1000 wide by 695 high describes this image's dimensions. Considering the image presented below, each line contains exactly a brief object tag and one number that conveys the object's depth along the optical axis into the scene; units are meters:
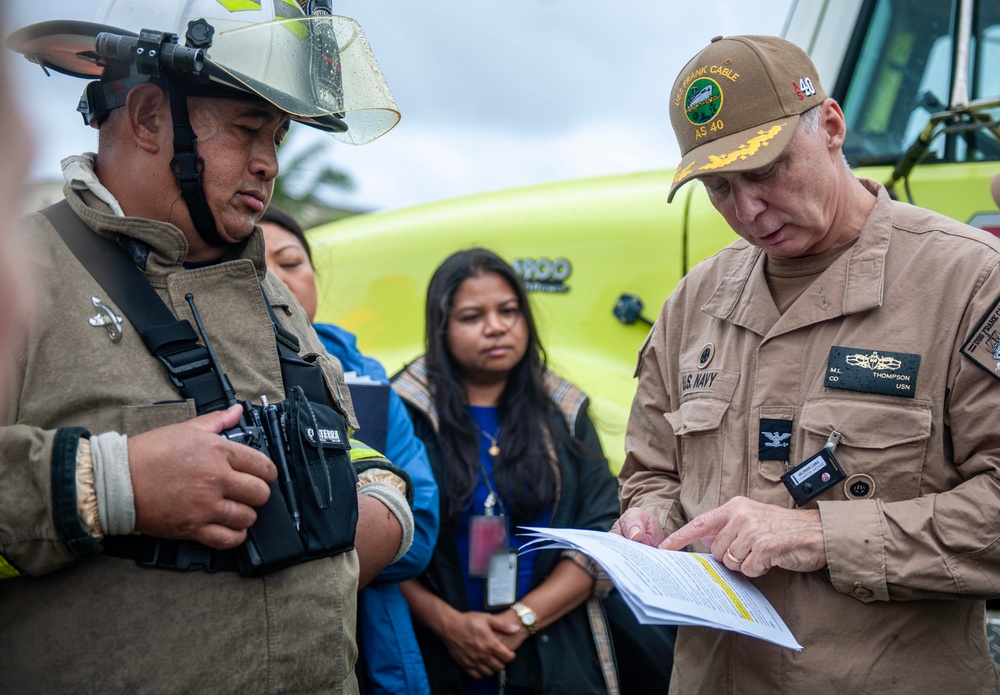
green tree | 12.91
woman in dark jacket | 2.89
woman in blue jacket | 2.56
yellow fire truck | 3.17
